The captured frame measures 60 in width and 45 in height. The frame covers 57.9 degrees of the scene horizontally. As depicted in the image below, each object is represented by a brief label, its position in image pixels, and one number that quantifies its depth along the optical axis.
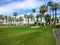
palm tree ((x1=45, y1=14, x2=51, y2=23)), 33.26
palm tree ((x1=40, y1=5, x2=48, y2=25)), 32.55
